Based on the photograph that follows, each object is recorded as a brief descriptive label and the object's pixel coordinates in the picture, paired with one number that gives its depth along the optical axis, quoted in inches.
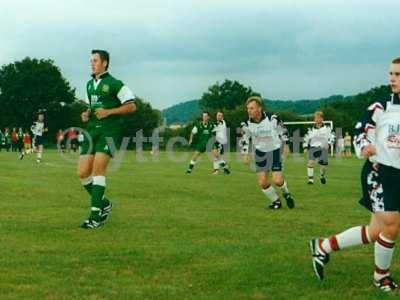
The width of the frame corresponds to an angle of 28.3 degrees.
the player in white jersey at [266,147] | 598.9
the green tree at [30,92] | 4067.4
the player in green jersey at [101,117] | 459.8
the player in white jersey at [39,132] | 1459.2
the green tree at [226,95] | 5531.5
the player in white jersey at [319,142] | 997.8
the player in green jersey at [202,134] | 1190.3
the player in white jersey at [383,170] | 284.2
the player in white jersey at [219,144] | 1176.2
